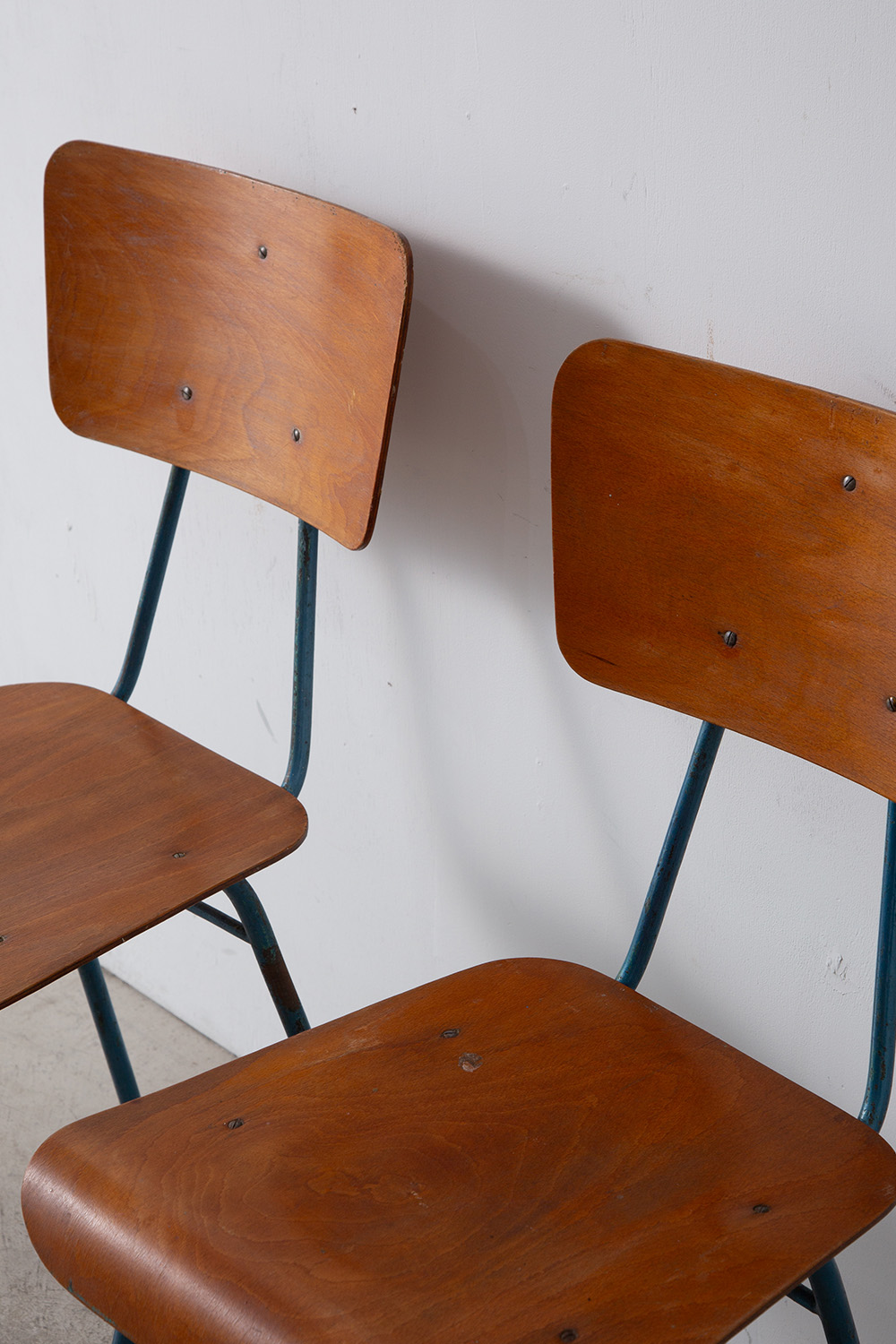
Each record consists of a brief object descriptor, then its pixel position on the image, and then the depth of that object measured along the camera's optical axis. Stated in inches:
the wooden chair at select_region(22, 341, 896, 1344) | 28.6
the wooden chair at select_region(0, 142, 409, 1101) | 38.9
